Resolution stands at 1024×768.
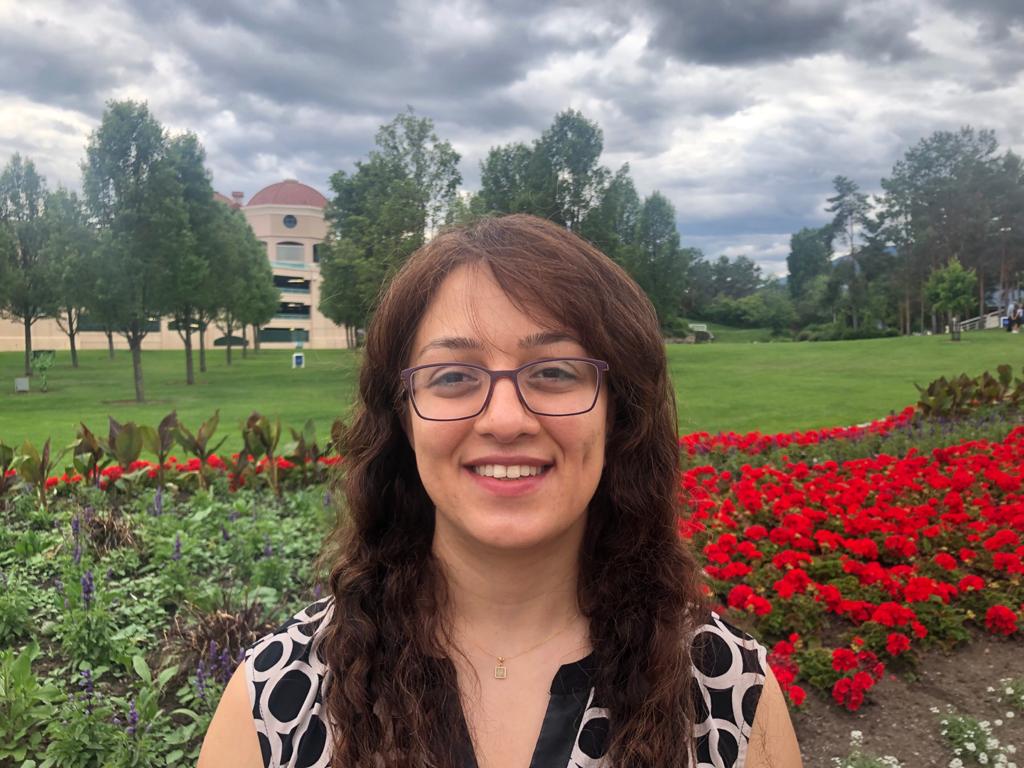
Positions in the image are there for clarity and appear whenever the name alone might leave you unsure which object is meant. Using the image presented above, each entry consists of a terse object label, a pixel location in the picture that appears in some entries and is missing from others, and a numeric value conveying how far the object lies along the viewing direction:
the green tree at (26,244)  25.95
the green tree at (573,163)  25.05
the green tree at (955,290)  40.69
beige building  61.88
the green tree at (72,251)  19.58
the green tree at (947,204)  49.88
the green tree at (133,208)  19.56
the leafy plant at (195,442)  6.46
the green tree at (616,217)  23.02
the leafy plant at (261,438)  6.53
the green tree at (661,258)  30.25
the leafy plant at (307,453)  6.50
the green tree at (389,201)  20.06
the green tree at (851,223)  56.97
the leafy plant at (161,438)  6.04
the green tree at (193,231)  20.34
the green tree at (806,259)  74.50
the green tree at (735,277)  85.62
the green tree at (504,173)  25.15
